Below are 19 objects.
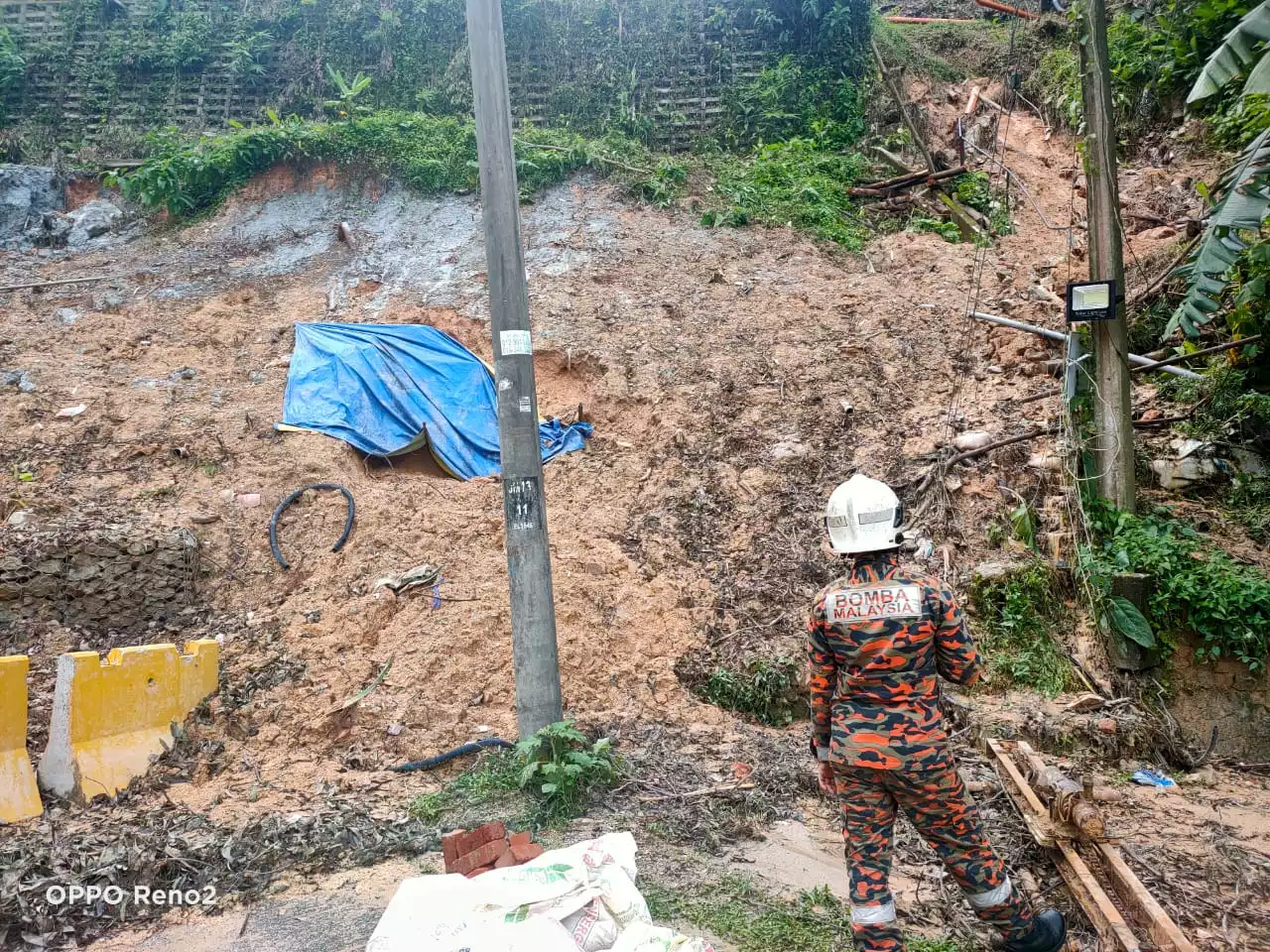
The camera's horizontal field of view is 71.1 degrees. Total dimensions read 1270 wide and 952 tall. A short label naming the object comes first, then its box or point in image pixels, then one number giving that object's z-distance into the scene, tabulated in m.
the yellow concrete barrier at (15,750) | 5.00
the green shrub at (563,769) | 4.77
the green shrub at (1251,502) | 7.07
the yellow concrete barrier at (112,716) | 5.20
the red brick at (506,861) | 3.64
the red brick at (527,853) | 3.65
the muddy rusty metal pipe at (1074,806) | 4.00
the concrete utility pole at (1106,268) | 7.07
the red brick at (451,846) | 3.70
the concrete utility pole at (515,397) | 5.11
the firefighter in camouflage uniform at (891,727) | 3.32
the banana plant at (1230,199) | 6.12
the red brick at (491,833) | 3.80
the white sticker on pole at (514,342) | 5.17
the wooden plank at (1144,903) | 3.27
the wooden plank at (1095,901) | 3.37
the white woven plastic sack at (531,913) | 2.95
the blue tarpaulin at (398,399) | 9.13
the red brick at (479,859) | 3.64
